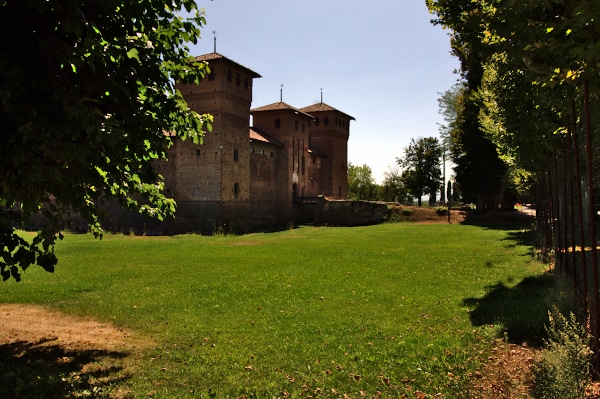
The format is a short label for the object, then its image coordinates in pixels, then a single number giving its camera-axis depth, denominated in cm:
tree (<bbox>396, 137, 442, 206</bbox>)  5822
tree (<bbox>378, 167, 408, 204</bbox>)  7104
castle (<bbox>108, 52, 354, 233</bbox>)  3791
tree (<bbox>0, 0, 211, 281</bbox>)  378
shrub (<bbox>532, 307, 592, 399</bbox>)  400
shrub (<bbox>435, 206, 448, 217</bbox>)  4218
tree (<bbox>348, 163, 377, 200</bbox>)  7862
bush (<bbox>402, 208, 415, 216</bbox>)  4354
